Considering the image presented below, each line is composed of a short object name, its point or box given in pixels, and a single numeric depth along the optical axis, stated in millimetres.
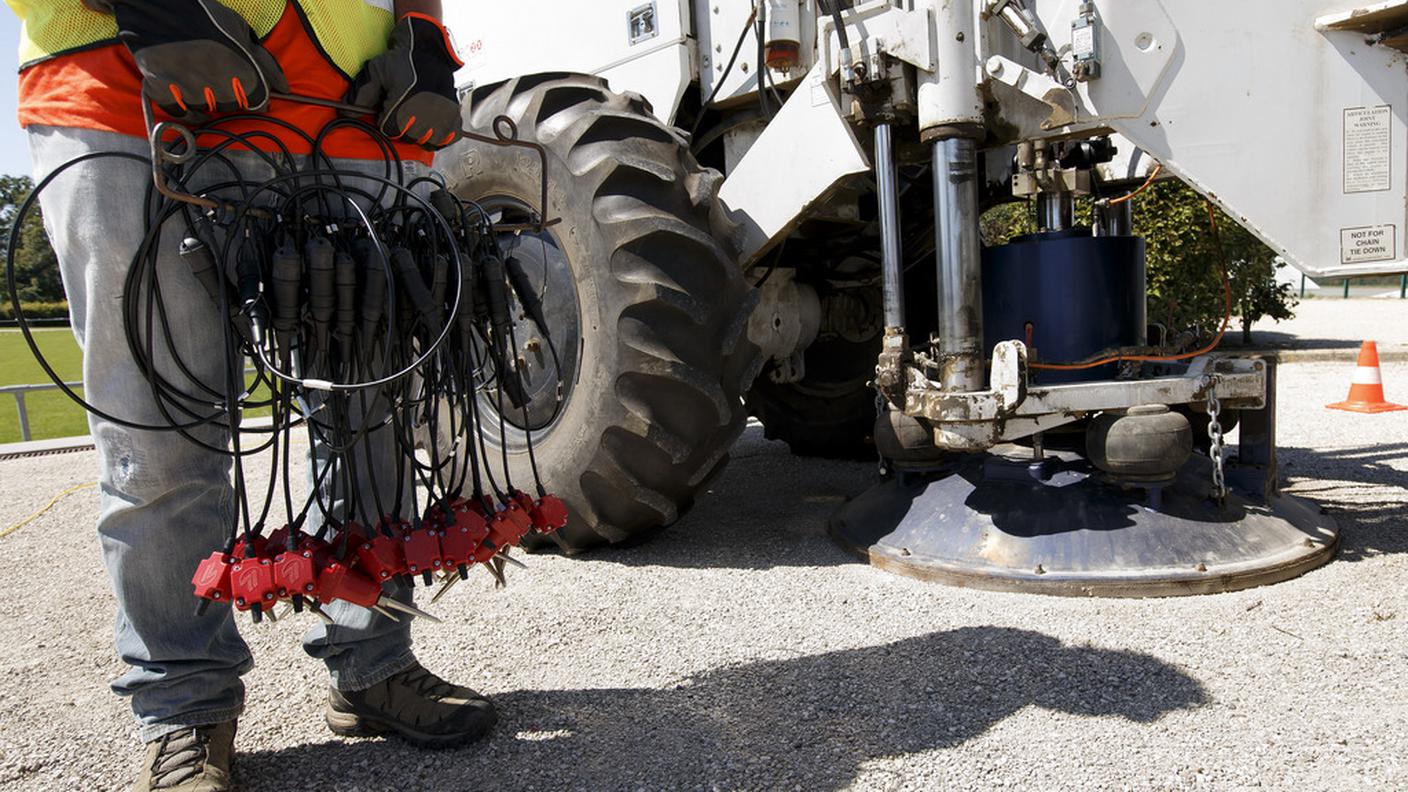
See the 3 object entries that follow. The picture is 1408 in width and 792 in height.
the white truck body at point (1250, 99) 2496
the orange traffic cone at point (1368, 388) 5809
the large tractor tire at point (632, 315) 2857
